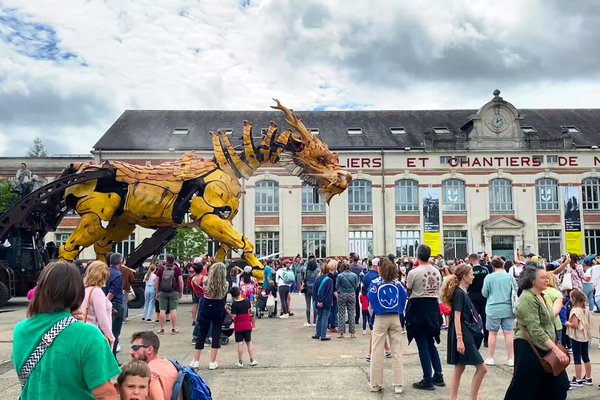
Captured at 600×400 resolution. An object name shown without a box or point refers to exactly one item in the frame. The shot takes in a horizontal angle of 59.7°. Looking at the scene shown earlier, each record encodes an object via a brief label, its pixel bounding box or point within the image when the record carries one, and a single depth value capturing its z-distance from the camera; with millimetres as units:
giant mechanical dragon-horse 12133
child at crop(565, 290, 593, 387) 6716
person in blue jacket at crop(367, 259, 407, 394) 6379
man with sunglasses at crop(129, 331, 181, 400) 3246
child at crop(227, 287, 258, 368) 7945
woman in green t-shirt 2584
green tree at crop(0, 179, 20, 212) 30953
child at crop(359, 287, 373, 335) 10828
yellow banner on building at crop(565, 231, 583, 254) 33375
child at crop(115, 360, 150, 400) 2988
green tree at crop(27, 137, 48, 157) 56406
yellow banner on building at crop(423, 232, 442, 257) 33594
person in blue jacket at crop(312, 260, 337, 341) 10297
